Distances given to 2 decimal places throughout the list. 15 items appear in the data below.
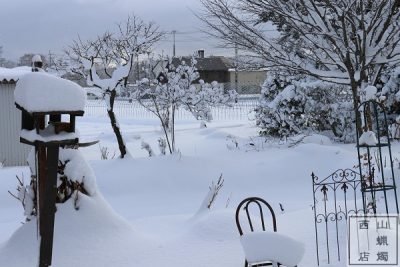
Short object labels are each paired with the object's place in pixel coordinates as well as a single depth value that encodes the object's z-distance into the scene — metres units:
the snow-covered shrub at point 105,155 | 11.58
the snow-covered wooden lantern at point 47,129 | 3.86
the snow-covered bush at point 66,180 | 4.86
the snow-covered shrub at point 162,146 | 11.39
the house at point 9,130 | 11.76
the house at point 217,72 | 46.04
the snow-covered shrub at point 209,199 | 6.05
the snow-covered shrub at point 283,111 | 13.66
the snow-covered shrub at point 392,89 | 12.79
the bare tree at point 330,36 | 5.81
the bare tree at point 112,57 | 10.91
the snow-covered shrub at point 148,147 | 11.16
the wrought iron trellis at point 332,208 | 4.89
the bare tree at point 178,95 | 11.95
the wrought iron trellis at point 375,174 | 4.52
